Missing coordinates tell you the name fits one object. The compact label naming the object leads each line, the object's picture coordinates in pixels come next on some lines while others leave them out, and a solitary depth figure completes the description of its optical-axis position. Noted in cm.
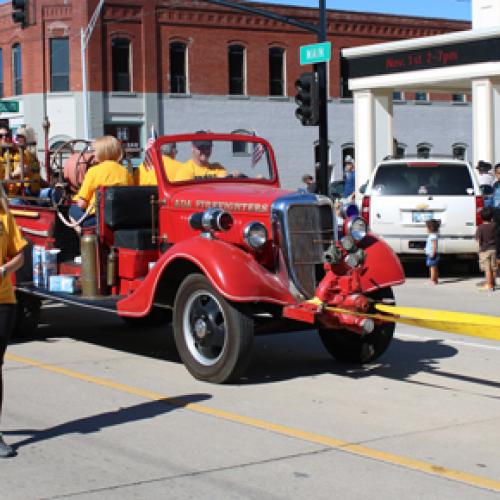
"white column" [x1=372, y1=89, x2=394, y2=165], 2652
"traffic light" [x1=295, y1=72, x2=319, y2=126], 2207
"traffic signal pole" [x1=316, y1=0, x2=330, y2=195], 2212
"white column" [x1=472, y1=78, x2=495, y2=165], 2289
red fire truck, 809
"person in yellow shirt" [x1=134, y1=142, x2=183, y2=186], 971
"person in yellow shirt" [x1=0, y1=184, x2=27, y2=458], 628
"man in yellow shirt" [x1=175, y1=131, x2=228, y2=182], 977
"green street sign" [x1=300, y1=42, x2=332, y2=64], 2106
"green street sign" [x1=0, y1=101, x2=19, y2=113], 2169
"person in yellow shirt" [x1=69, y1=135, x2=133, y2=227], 1007
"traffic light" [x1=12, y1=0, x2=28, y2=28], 2336
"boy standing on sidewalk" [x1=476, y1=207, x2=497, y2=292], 1491
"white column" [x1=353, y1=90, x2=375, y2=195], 2611
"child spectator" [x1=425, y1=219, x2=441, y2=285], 1596
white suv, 1644
